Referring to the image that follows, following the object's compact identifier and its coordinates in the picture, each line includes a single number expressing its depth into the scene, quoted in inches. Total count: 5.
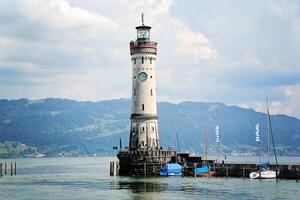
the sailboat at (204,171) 4712.1
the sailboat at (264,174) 4311.0
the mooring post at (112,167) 5284.0
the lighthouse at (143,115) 4830.2
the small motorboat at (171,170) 4746.6
